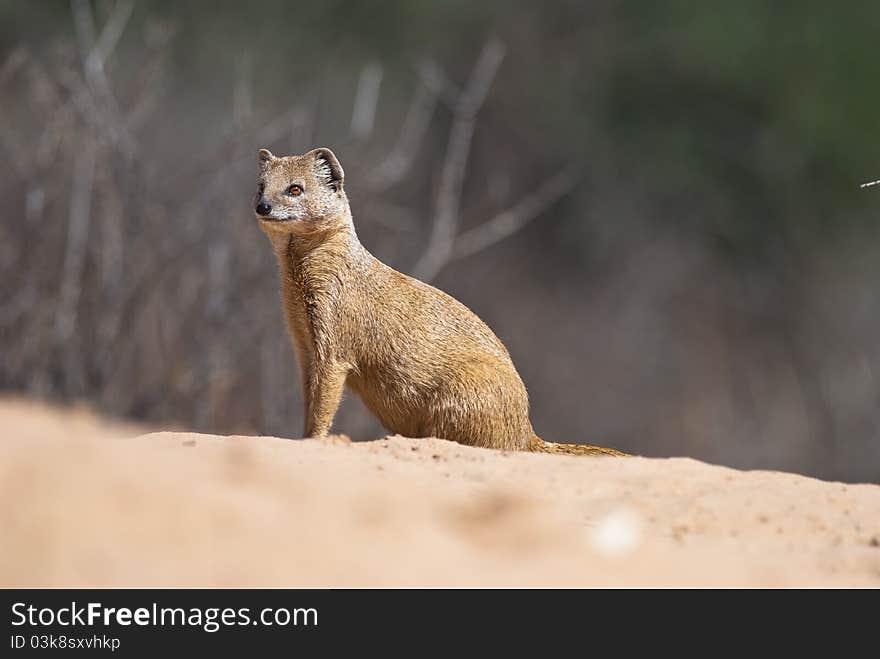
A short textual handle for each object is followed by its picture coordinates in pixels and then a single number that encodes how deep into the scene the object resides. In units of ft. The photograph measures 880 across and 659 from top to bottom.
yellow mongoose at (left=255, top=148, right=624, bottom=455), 45.06
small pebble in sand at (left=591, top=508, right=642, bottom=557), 28.19
